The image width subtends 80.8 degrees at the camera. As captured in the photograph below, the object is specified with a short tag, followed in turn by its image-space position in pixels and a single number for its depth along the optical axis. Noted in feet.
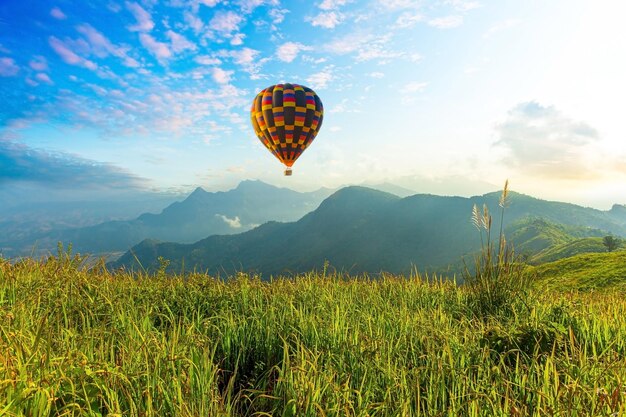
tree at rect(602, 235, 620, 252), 334.44
